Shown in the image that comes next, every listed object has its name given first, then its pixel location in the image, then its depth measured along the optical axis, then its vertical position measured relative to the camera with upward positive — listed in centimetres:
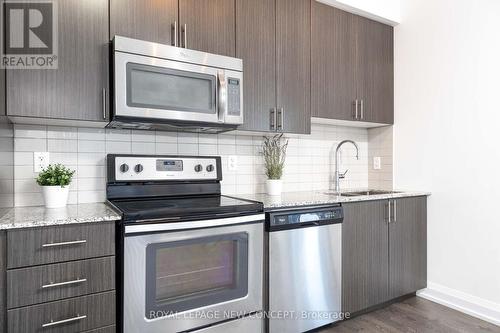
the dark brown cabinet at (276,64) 211 +71
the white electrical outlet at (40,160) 180 +3
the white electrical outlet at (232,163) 239 +2
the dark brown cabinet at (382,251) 219 -64
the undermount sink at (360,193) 265 -23
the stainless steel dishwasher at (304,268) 186 -63
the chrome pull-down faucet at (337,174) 275 -8
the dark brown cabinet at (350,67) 247 +81
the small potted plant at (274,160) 238 +4
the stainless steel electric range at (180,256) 144 -45
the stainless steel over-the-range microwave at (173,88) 164 +44
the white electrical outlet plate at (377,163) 307 +2
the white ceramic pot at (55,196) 166 -16
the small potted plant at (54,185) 167 -10
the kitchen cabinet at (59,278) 125 -46
